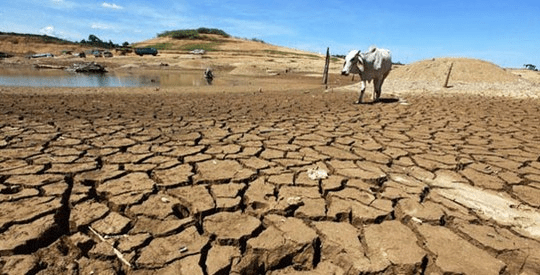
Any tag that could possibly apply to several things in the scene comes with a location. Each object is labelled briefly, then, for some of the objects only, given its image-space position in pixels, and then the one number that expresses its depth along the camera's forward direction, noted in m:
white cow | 6.33
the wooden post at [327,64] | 15.40
